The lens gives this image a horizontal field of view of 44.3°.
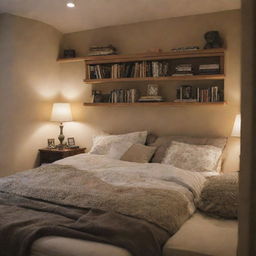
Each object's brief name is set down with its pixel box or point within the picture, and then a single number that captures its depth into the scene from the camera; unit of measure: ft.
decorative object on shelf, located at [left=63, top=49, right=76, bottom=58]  15.43
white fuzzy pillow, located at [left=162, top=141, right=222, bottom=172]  11.09
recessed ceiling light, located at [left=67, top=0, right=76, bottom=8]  12.35
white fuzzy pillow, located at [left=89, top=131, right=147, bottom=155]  13.26
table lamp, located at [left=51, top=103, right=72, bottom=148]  14.88
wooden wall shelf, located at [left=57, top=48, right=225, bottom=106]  12.54
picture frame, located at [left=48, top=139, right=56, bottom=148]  15.23
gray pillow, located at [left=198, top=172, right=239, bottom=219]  7.34
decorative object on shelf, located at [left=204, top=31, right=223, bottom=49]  12.29
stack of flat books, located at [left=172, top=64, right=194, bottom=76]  12.72
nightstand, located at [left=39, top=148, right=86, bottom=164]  14.33
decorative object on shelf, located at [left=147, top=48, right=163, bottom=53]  13.28
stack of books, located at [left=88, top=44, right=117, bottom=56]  14.25
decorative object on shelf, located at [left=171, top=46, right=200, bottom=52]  12.62
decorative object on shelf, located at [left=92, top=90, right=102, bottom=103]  14.74
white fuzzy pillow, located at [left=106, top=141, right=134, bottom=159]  12.39
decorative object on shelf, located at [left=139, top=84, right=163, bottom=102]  13.37
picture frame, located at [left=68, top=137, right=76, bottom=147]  15.57
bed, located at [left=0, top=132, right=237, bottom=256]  5.81
